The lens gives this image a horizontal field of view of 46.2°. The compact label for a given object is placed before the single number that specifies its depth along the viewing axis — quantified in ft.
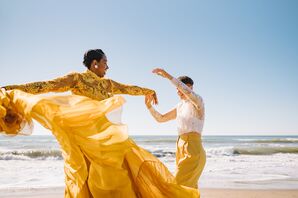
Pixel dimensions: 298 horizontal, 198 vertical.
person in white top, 14.03
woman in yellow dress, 8.73
